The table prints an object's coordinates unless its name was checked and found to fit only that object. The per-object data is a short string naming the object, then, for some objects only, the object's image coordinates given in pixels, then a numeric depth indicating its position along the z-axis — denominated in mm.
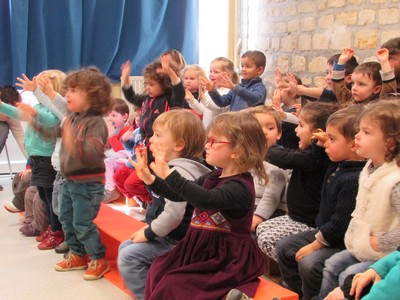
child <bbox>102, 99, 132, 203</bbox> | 4172
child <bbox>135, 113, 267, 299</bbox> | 1971
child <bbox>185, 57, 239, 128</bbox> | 3646
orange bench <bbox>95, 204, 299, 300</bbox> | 2887
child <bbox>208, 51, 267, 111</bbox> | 3443
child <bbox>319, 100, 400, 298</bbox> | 1890
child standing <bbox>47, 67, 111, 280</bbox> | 2619
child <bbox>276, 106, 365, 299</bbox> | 2182
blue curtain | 5160
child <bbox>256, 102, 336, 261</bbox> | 2486
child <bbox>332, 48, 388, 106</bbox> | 2748
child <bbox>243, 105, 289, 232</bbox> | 2662
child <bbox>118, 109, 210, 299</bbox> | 2400
